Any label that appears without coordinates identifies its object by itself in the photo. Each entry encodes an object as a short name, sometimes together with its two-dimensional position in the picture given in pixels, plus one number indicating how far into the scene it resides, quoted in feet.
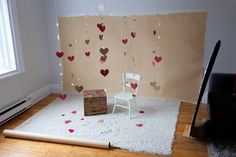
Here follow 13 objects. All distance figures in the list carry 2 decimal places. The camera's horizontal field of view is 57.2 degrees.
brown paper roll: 7.46
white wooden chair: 9.79
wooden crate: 9.75
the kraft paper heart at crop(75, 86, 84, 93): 12.15
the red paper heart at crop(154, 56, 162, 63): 11.09
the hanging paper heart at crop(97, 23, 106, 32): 11.39
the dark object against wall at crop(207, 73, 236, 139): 7.18
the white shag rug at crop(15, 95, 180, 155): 7.73
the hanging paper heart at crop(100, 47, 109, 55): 11.66
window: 9.75
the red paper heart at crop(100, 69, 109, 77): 11.78
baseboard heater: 9.27
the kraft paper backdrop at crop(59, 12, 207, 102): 10.57
